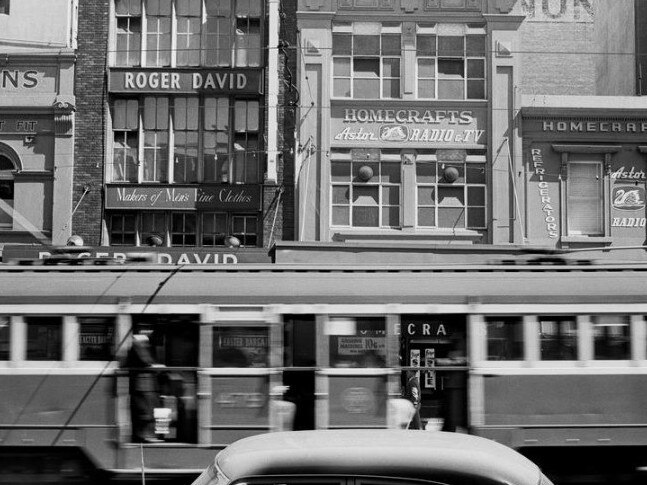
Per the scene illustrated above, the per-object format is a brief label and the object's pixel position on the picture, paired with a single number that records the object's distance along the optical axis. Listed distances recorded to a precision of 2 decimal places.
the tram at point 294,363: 10.05
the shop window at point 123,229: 23.73
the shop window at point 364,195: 23.00
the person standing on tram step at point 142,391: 10.09
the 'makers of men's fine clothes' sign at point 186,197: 23.45
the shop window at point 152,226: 23.64
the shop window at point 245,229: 23.75
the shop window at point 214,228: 23.69
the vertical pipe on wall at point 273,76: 23.47
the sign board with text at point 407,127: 23.12
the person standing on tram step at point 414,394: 10.99
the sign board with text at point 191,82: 23.70
